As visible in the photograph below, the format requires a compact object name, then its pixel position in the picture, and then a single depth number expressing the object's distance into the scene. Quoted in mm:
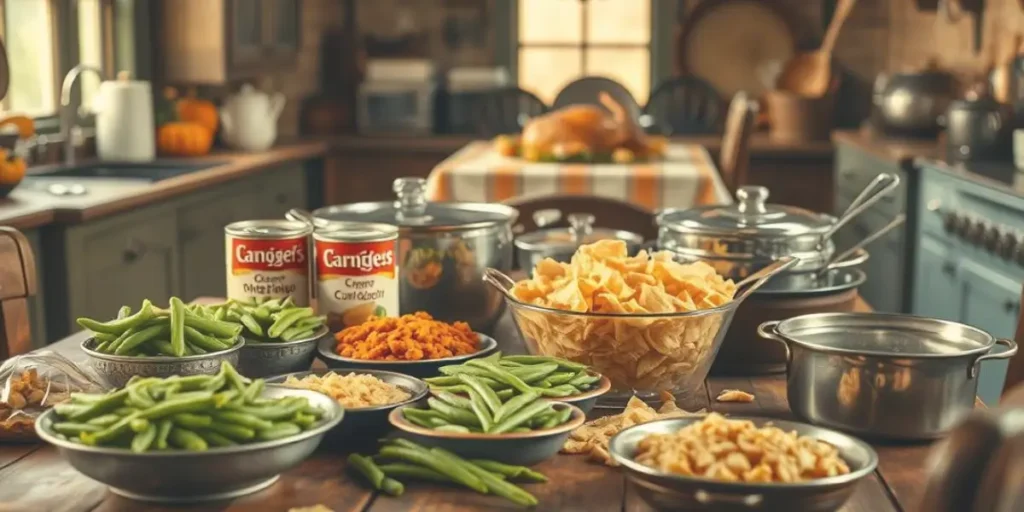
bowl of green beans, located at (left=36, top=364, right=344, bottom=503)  1079
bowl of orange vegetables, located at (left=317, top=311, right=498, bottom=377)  1449
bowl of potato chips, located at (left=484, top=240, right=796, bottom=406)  1405
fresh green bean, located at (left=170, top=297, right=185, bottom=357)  1354
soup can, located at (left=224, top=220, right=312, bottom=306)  1593
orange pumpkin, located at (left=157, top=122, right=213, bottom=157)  4824
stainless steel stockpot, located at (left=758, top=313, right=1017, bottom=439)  1284
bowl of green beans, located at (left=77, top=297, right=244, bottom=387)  1344
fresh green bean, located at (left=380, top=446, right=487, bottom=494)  1149
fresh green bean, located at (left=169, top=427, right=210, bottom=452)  1075
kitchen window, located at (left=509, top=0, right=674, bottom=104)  6531
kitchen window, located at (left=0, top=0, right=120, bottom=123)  4035
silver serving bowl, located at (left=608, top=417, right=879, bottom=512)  1030
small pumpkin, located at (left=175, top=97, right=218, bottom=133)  5109
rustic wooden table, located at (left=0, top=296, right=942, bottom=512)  1133
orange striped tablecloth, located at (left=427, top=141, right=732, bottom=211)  4047
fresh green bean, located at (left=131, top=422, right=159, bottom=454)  1073
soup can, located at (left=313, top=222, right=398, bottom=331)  1586
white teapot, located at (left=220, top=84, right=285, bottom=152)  5262
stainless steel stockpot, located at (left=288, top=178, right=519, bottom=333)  1737
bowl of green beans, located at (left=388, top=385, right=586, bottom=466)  1183
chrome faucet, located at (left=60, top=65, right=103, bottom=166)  4004
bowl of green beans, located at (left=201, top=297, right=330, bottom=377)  1479
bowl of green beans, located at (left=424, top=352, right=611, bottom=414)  1298
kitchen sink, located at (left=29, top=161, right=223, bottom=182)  4215
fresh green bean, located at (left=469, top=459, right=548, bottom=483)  1178
